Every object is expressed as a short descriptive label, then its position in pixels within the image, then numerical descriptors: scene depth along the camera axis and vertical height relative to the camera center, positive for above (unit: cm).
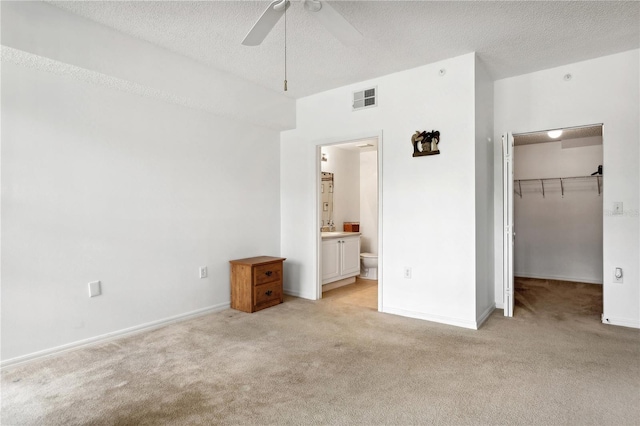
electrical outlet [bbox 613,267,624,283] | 364 -66
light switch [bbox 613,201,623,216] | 364 +1
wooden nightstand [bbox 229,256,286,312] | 418 -85
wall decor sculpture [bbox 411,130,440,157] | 377 +71
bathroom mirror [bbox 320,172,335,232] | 652 +16
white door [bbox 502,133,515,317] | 392 -8
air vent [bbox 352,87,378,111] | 425 +132
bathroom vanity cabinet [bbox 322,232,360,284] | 530 -70
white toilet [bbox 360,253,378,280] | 609 -94
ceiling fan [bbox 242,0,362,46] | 216 +120
